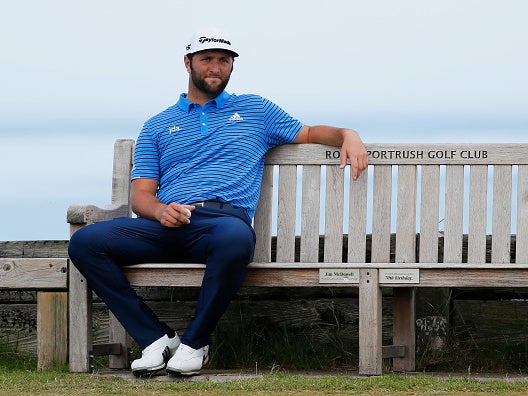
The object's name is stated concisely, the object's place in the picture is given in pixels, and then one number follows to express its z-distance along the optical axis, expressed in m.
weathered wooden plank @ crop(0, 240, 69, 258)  12.92
